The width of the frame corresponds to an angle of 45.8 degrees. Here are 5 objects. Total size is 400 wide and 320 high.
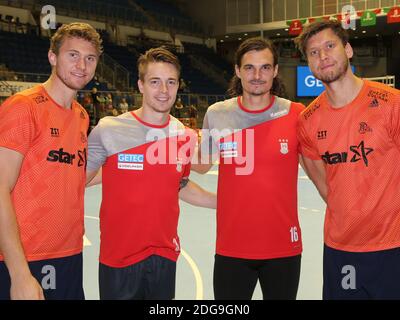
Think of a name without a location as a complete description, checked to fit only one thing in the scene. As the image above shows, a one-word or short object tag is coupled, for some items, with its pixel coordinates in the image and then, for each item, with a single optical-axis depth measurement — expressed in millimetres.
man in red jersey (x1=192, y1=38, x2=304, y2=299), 3059
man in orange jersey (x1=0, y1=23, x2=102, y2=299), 2406
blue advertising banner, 21375
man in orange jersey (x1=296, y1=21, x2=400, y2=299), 2740
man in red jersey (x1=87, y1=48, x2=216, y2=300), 2844
